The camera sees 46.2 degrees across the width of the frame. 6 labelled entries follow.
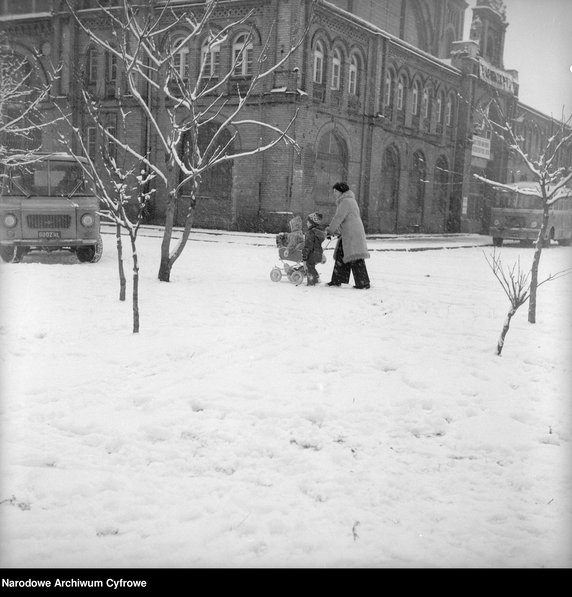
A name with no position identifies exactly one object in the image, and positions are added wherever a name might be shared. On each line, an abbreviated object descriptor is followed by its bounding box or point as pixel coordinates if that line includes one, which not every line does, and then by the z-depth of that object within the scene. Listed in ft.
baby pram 37.24
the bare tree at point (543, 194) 27.45
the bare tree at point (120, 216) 23.72
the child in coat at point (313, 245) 35.83
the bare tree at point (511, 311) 22.71
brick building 84.53
